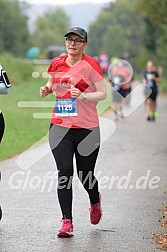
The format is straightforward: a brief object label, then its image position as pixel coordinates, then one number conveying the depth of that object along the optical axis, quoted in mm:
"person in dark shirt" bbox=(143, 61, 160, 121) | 24625
